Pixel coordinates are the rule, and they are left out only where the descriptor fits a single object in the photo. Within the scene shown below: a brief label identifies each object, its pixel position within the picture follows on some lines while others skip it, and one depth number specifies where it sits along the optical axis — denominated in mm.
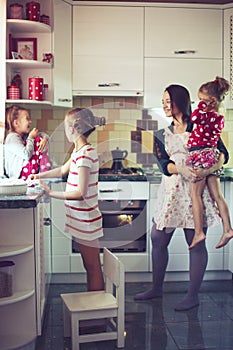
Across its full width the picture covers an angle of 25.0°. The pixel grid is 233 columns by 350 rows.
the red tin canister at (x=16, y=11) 2938
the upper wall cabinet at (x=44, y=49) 2990
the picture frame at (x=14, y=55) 2938
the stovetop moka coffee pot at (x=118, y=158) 2982
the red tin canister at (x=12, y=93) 2941
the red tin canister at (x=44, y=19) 3006
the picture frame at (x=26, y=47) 3020
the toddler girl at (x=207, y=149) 2730
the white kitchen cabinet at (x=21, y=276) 1993
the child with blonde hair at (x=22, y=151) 2766
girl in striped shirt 2281
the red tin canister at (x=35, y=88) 2973
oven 2822
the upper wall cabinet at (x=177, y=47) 3137
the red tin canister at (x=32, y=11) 2943
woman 2799
